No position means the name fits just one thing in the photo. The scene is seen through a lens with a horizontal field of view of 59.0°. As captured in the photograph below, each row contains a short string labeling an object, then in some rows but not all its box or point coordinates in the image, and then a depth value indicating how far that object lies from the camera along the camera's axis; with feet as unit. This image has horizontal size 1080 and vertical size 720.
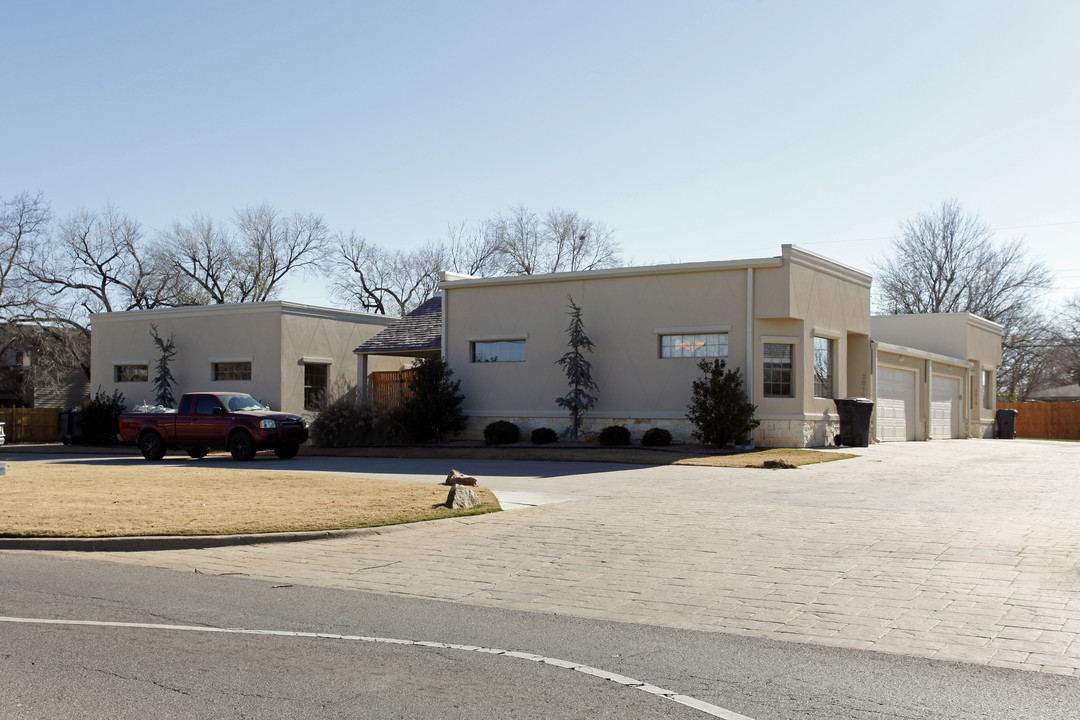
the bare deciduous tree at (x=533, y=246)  189.78
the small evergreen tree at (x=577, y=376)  89.97
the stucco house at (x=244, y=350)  109.91
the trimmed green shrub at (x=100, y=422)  114.73
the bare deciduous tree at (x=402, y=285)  200.85
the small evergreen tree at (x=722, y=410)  80.79
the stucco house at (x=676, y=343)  85.61
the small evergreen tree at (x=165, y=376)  115.03
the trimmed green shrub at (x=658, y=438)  85.25
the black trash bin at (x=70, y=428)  118.21
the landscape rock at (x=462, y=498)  44.78
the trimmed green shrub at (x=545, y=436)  90.63
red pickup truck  83.46
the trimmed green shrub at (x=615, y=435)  87.30
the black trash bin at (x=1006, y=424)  133.08
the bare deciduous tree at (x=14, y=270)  146.72
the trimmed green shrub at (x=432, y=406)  94.38
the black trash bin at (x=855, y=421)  89.56
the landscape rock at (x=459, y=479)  52.19
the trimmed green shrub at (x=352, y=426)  98.12
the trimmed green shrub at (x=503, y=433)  91.97
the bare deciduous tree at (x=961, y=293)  178.19
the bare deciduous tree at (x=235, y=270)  191.11
